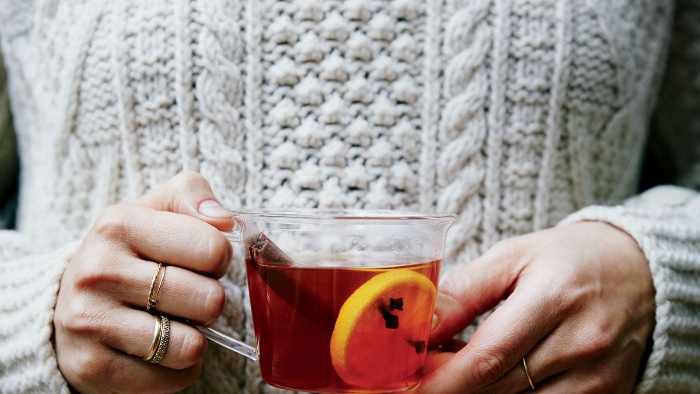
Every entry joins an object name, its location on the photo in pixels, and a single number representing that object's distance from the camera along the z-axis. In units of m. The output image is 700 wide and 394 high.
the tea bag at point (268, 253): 0.61
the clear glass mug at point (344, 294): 0.57
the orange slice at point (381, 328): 0.57
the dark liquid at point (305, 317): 0.58
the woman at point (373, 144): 0.73
